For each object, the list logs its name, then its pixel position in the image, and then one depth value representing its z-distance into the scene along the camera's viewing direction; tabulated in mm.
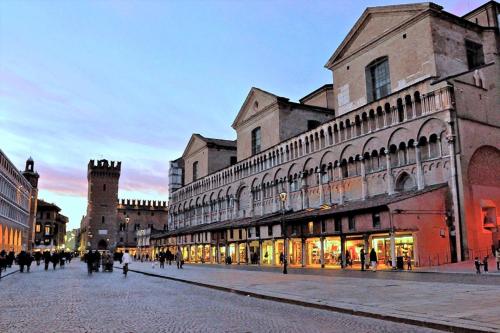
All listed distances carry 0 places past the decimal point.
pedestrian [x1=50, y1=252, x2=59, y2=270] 43619
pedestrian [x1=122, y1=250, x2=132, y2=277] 29703
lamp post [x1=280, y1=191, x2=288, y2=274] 30314
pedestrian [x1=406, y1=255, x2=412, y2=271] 27575
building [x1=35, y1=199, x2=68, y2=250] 124494
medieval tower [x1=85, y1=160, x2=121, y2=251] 104812
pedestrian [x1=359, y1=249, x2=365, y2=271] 29145
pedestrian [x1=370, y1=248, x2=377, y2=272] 28469
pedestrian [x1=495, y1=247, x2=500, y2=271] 23781
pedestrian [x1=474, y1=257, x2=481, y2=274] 21889
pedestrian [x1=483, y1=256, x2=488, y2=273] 23094
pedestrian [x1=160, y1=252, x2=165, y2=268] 41731
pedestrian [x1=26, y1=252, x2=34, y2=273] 37650
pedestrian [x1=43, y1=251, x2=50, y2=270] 41675
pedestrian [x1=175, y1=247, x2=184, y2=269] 39344
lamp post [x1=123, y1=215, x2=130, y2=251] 110125
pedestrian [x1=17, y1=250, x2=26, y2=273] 36781
